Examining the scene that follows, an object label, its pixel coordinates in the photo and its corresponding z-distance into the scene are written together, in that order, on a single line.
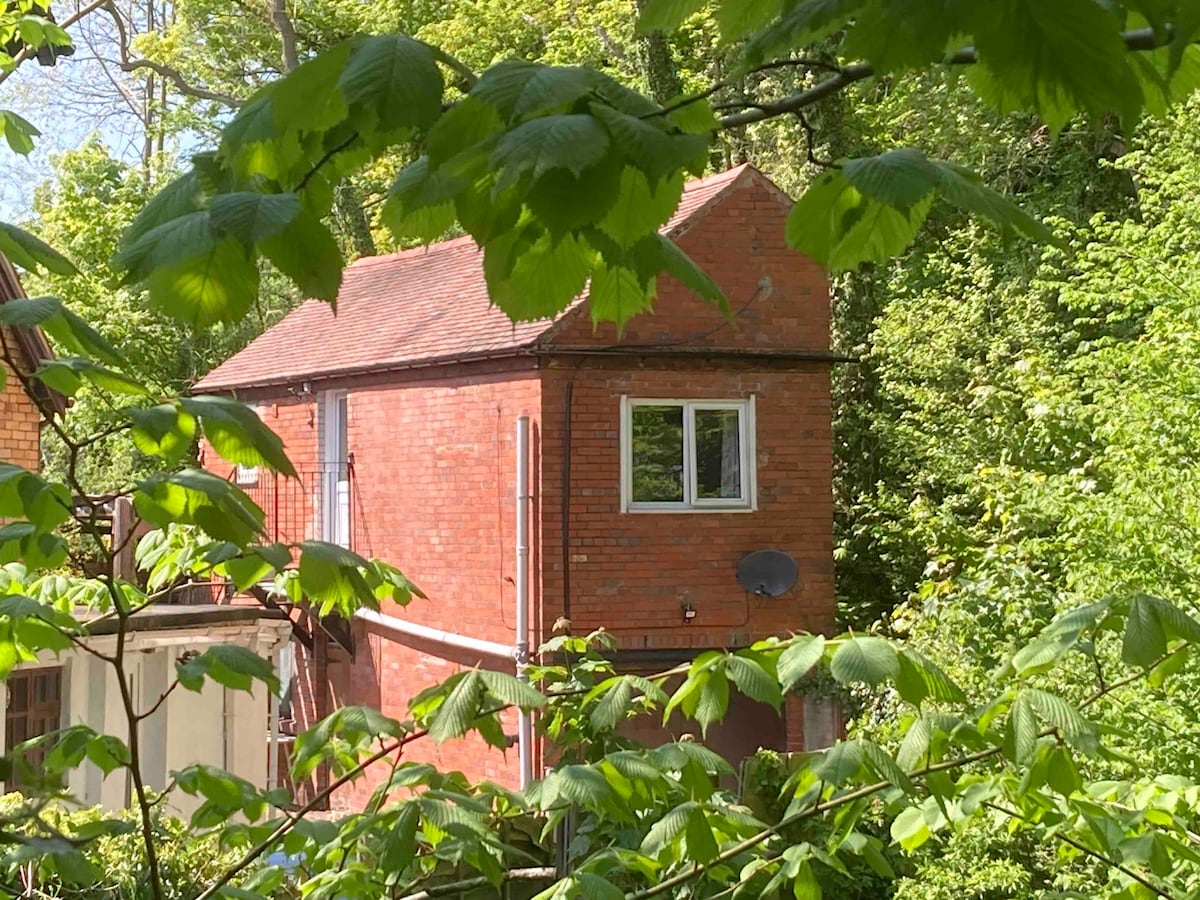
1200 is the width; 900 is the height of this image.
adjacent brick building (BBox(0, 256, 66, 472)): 13.49
